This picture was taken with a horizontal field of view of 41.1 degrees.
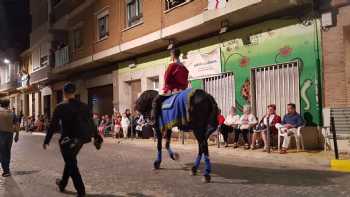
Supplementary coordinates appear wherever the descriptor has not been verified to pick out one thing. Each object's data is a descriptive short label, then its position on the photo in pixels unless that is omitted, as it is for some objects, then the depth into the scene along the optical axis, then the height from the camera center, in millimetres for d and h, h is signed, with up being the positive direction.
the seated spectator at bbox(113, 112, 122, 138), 22969 -250
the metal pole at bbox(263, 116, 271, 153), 13368 -541
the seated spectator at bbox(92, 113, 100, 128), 26234 +213
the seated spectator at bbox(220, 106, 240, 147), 15556 -179
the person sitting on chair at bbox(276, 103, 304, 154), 13438 -158
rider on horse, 9742 +863
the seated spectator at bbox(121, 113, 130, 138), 22250 -175
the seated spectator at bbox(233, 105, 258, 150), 14859 -152
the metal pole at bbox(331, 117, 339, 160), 11008 -529
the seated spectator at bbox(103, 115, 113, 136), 24828 -287
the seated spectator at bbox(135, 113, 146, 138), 21297 -181
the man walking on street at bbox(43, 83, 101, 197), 7172 -124
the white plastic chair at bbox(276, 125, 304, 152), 13468 -540
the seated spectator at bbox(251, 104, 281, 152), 14031 -152
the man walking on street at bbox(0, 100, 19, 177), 10320 -311
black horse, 8719 +40
